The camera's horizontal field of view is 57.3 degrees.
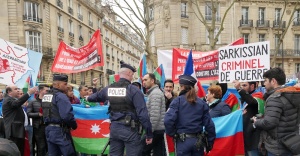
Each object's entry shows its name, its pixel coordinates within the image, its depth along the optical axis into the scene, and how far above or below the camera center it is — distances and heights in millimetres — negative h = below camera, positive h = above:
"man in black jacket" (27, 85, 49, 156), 5863 -995
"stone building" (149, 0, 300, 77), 33406 +6213
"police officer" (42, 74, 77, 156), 4621 -706
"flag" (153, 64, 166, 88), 8391 +40
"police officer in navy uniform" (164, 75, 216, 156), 3936 -664
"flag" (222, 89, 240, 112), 5324 -557
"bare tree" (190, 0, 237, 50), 14573 +2138
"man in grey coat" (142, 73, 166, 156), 4886 -635
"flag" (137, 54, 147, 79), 8179 +231
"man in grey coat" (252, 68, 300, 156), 3402 -545
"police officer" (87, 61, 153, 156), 4262 -654
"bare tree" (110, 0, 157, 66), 14580 +3256
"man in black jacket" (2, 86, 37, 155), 5246 -770
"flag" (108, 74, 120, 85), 9742 -76
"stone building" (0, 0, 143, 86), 29156 +6322
